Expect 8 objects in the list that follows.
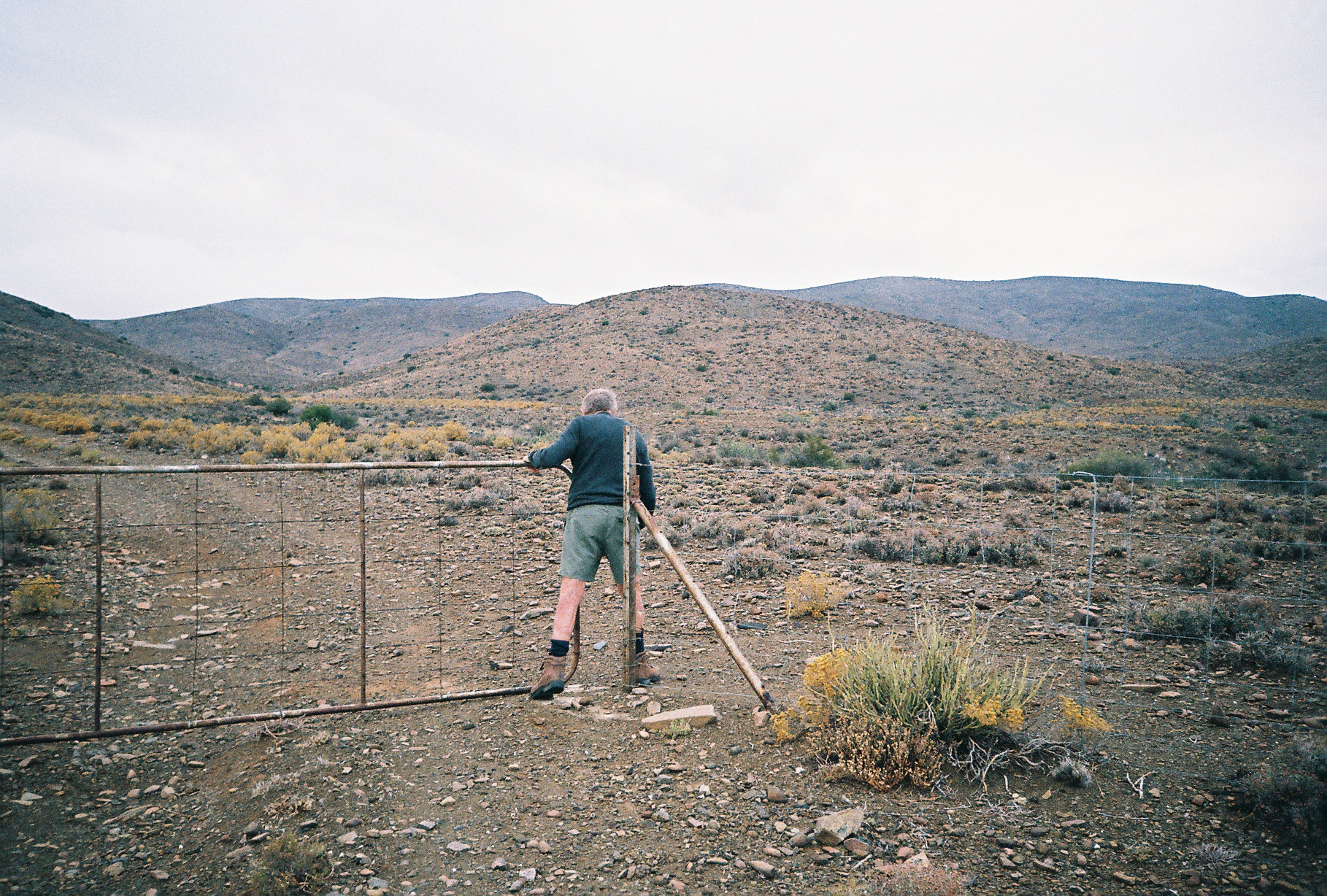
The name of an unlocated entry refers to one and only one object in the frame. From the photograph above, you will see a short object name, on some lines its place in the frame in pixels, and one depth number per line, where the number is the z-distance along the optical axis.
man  5.24
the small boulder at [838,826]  3.71
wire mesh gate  5.33
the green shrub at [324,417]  29.05
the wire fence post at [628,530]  5.20
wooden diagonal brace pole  4.81
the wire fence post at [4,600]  6.04
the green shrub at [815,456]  20.48
